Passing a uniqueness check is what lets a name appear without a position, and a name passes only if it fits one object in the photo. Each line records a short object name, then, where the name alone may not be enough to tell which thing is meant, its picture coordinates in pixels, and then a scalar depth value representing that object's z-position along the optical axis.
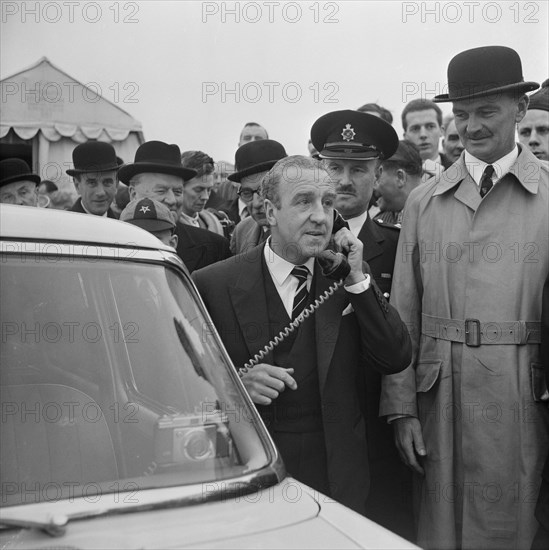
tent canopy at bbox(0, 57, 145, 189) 9.76
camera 2.29
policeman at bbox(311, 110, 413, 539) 3.96
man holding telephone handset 3.34
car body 2.04
